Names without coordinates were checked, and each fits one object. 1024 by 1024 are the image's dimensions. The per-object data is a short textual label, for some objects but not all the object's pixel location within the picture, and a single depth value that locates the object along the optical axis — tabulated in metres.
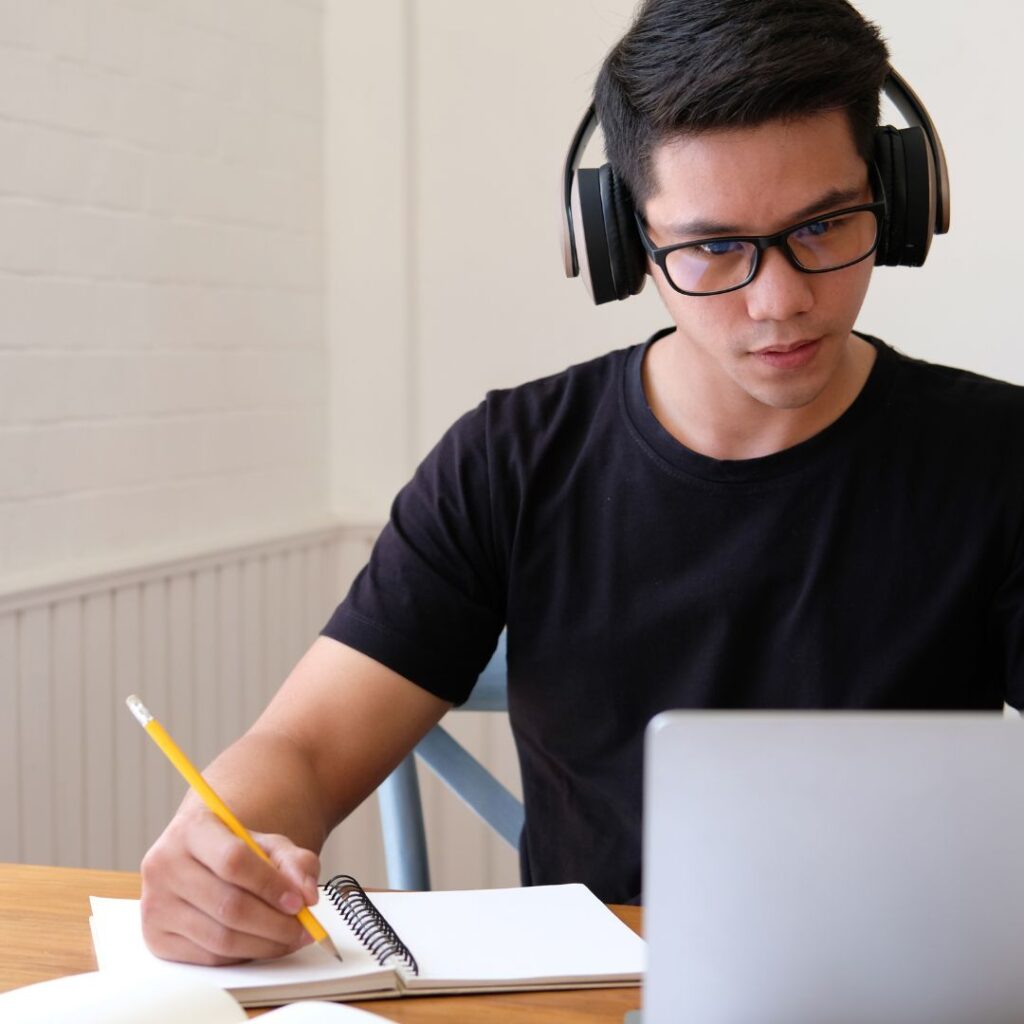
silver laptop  0.62
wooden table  0.89
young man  1.19
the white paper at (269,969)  0.90
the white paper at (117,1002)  0.76
